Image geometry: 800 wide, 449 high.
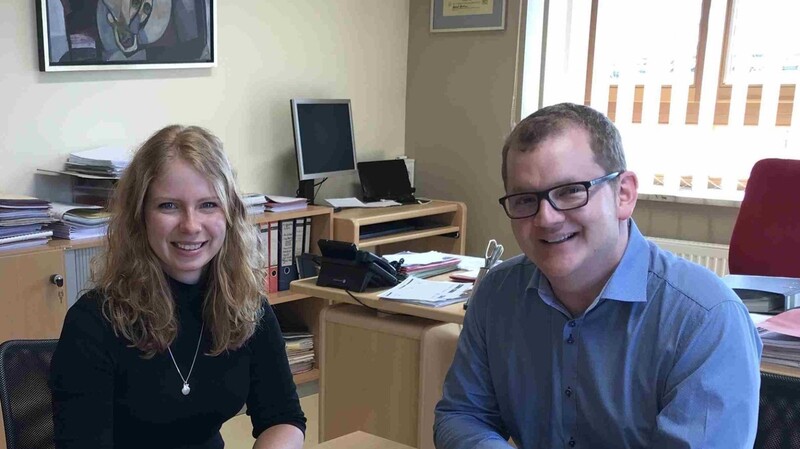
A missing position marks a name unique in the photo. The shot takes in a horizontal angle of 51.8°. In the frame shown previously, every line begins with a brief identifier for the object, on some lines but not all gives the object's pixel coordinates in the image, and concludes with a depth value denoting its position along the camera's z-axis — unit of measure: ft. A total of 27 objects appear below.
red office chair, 9.17
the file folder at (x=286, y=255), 11.82
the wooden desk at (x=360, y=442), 4.75
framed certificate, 14.14
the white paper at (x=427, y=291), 7.53
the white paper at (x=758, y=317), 6.24
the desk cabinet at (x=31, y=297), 8.30
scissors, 7.54
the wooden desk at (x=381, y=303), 7.28
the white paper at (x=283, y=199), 11.83
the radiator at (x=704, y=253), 12.42
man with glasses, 3.97
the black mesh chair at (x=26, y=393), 4.79
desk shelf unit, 12.27
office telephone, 7.86
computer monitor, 12.53
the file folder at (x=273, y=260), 11.66
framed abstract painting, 9.74
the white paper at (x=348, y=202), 12.94
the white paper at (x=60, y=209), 9.06
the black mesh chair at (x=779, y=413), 4.06
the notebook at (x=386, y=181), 13.79
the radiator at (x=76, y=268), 8.92
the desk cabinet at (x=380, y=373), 7.55
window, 12.21
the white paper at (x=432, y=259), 8.79
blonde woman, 4.87
